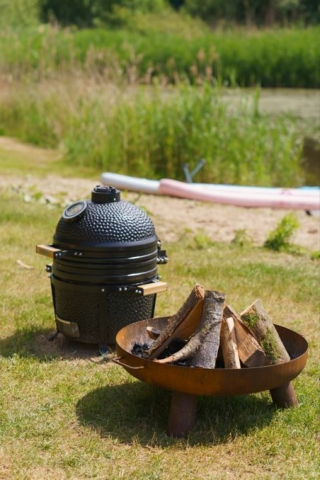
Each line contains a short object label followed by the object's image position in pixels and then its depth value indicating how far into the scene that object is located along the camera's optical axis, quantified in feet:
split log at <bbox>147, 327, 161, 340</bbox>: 13.98
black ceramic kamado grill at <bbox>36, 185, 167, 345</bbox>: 15.29
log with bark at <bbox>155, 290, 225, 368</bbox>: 12.67
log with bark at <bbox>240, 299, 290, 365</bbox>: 13.16
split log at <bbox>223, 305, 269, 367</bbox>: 12.98
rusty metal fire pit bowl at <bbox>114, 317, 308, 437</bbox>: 12.10
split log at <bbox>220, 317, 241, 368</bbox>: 12.80
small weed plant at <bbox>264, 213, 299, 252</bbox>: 25.54
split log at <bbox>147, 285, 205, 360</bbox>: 13.15
